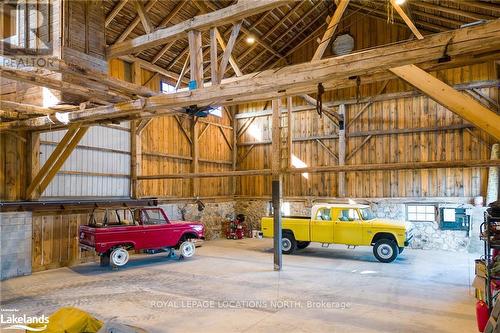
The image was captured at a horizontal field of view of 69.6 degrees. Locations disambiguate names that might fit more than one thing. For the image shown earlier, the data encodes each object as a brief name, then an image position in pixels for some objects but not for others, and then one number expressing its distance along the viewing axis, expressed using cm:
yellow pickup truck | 1026
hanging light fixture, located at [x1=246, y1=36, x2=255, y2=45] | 1311
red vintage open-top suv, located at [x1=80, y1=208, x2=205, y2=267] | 906
